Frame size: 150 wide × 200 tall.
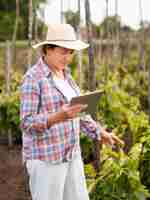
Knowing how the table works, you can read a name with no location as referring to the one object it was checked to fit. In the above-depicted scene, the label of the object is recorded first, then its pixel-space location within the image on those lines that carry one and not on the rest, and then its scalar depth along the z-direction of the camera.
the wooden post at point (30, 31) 4.81
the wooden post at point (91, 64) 3.80
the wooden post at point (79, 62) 5.40
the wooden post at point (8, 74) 6.79
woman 2.78
